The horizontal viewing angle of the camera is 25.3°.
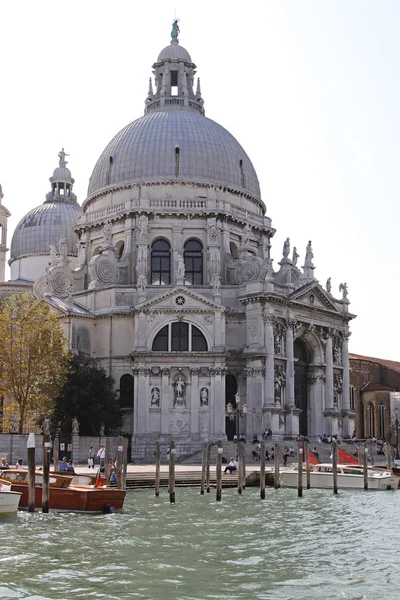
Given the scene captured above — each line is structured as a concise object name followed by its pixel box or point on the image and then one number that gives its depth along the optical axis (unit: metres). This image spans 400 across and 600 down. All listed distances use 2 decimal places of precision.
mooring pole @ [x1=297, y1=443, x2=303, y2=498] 30.38
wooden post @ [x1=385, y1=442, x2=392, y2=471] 37.34
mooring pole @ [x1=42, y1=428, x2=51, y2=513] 22.97
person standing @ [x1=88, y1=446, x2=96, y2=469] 36.62
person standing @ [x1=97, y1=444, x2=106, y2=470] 34.67
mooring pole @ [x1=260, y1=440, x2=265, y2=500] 28.89
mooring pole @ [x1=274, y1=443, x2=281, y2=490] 32.56
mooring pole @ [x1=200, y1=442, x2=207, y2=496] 30.30
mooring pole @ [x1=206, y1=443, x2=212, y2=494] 31.38
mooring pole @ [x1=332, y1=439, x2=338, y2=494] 32.06
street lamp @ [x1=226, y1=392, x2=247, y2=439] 43.84
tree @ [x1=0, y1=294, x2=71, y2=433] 42.12
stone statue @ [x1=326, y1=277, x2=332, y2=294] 54.53
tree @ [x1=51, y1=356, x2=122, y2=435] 43.59
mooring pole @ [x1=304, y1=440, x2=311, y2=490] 33.50
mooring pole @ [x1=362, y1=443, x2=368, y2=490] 33.19
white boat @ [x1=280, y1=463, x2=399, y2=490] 33.97
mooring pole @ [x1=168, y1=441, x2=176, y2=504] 27.25
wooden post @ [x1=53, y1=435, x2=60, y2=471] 30.37
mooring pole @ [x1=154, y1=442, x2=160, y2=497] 29.45
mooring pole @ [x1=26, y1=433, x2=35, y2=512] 23.00
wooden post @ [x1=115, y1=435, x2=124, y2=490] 26.30
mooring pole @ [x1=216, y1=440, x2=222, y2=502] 27.96
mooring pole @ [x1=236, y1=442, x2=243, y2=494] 30.50
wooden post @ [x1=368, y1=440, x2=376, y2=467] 41.33
